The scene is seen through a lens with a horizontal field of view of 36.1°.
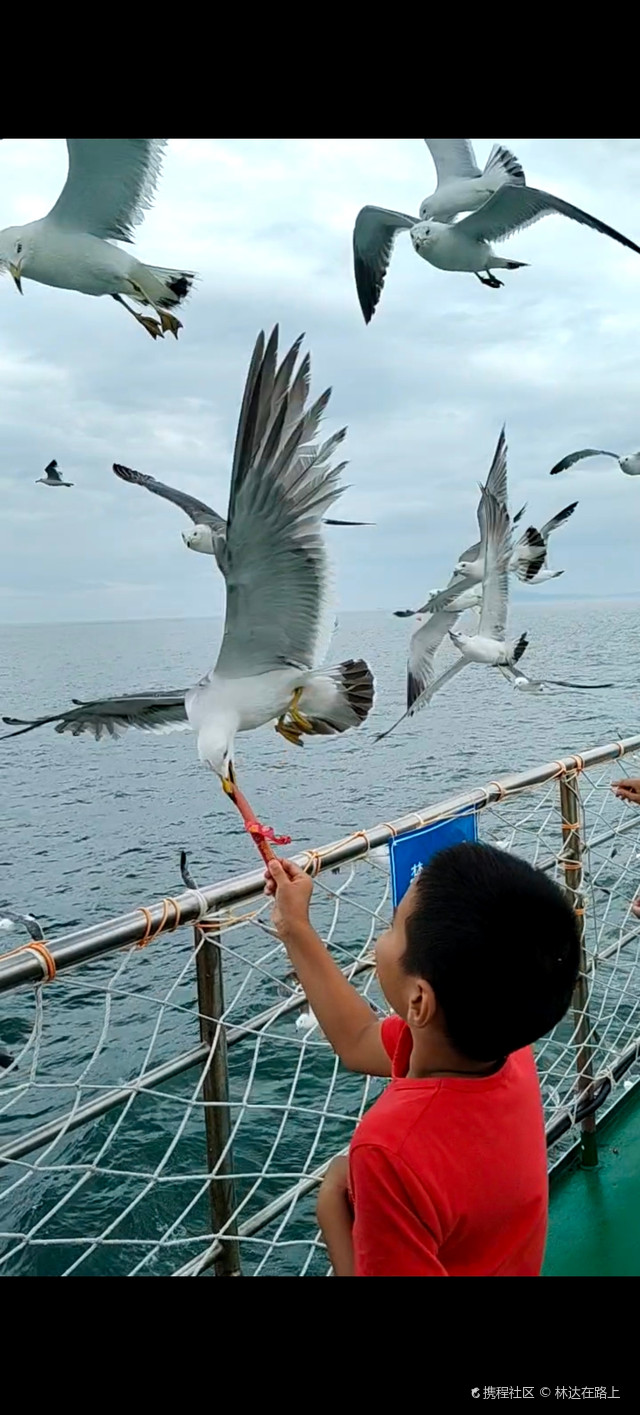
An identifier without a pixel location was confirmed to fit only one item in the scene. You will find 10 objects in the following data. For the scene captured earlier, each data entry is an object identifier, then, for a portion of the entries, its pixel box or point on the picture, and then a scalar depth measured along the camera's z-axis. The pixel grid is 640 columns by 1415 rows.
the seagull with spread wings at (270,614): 1.36
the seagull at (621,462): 4.50
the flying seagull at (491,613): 4.23
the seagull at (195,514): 2.25
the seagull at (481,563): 4.34
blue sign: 1.16
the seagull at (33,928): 3.07
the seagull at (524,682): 4.40
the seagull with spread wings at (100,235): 2.11
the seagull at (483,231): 2.94
